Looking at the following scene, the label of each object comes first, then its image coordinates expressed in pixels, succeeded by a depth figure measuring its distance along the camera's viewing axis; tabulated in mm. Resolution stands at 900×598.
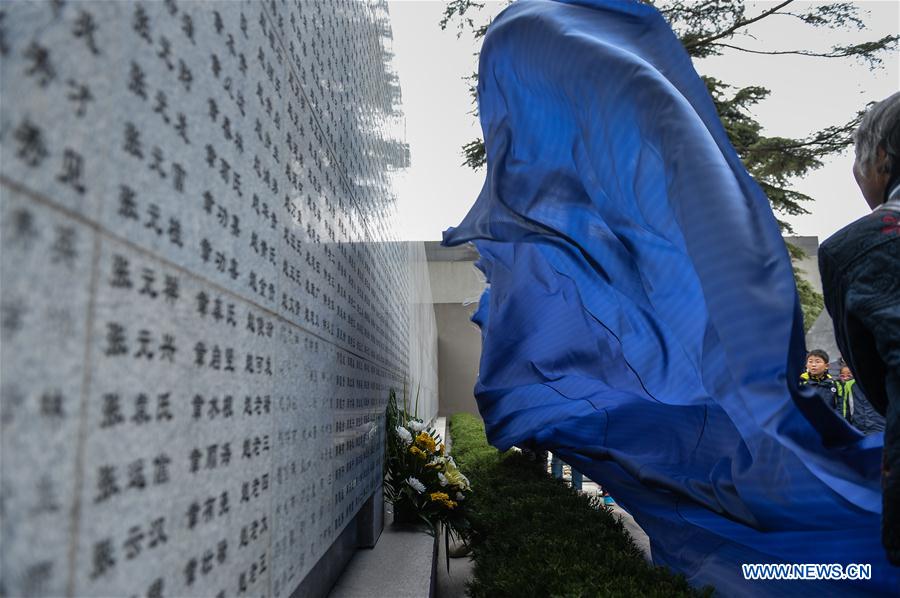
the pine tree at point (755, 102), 8734
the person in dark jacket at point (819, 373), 6379
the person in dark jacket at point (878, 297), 1404
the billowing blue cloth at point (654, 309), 2008
